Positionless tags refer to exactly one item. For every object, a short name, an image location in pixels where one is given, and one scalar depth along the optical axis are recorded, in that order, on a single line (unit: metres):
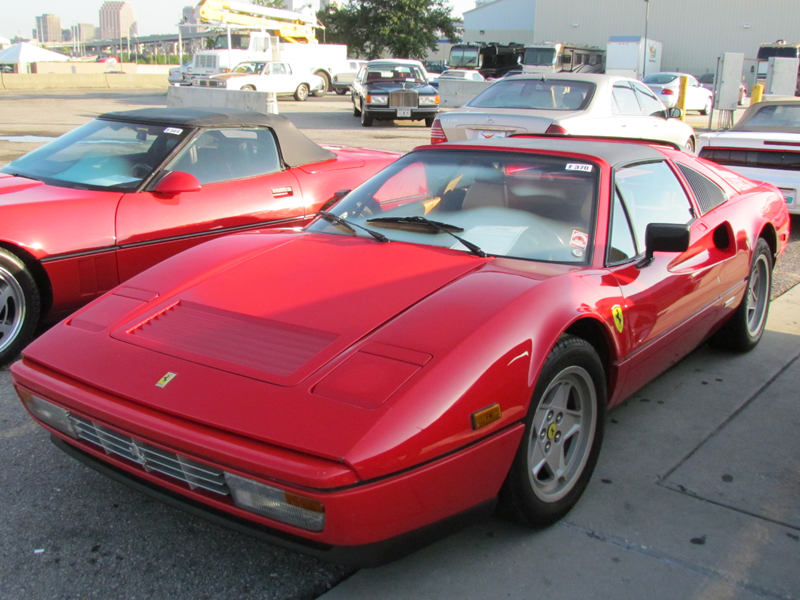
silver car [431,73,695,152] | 8.12
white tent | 45.56
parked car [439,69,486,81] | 28.13
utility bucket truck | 30.12
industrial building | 44.44
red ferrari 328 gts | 1.93
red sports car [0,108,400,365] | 3.85
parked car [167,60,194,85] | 30.62
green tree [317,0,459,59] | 46.28
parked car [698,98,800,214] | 6.69
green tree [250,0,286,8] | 59.84
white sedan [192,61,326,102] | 24.49
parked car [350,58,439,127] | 17.16
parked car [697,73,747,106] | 34.98
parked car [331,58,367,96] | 32.25
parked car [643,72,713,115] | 25.06
